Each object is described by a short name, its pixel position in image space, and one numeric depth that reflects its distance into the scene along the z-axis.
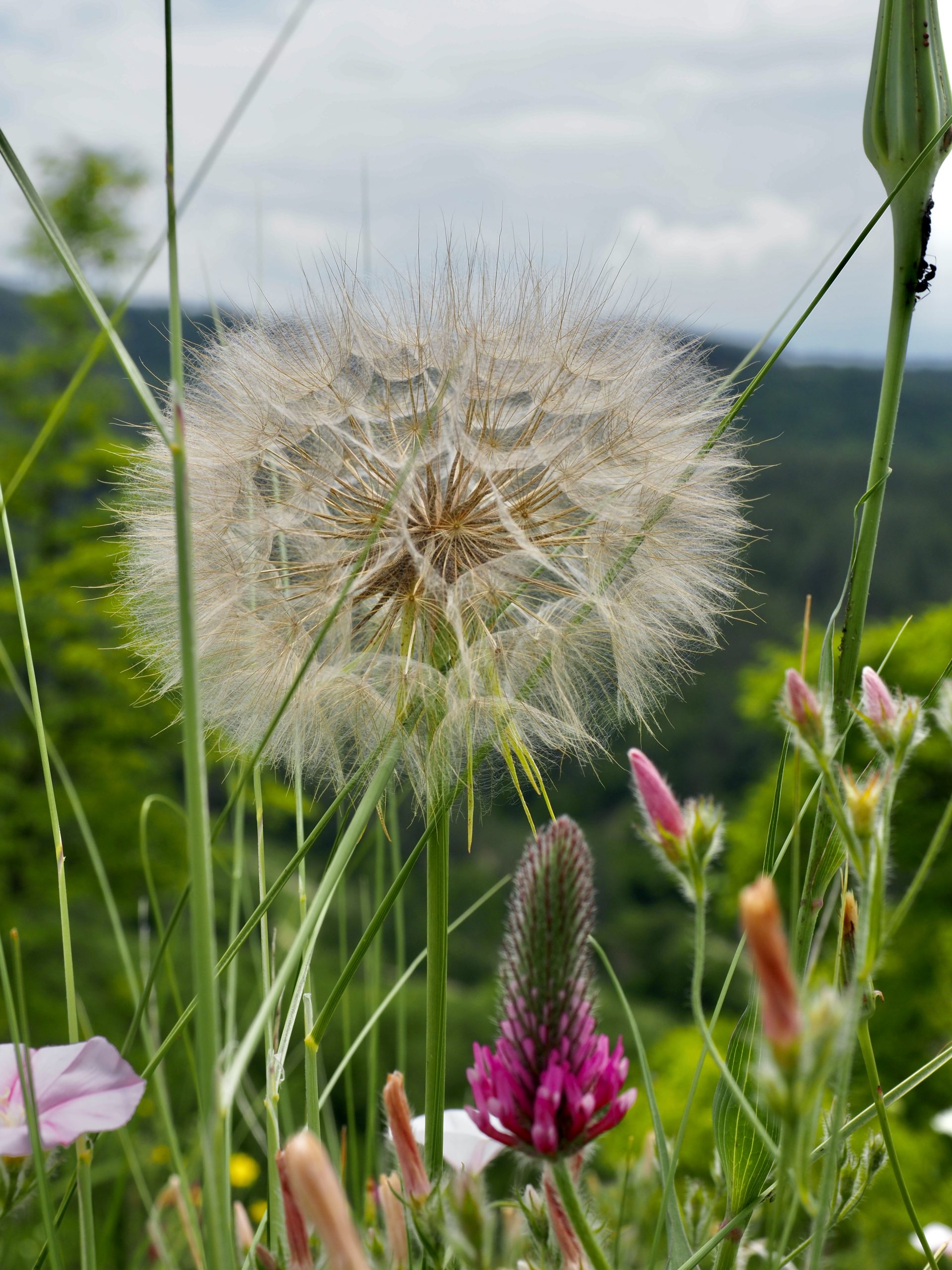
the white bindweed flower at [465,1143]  0.37
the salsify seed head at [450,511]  0.41
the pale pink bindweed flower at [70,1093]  0.28
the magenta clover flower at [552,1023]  0.28
